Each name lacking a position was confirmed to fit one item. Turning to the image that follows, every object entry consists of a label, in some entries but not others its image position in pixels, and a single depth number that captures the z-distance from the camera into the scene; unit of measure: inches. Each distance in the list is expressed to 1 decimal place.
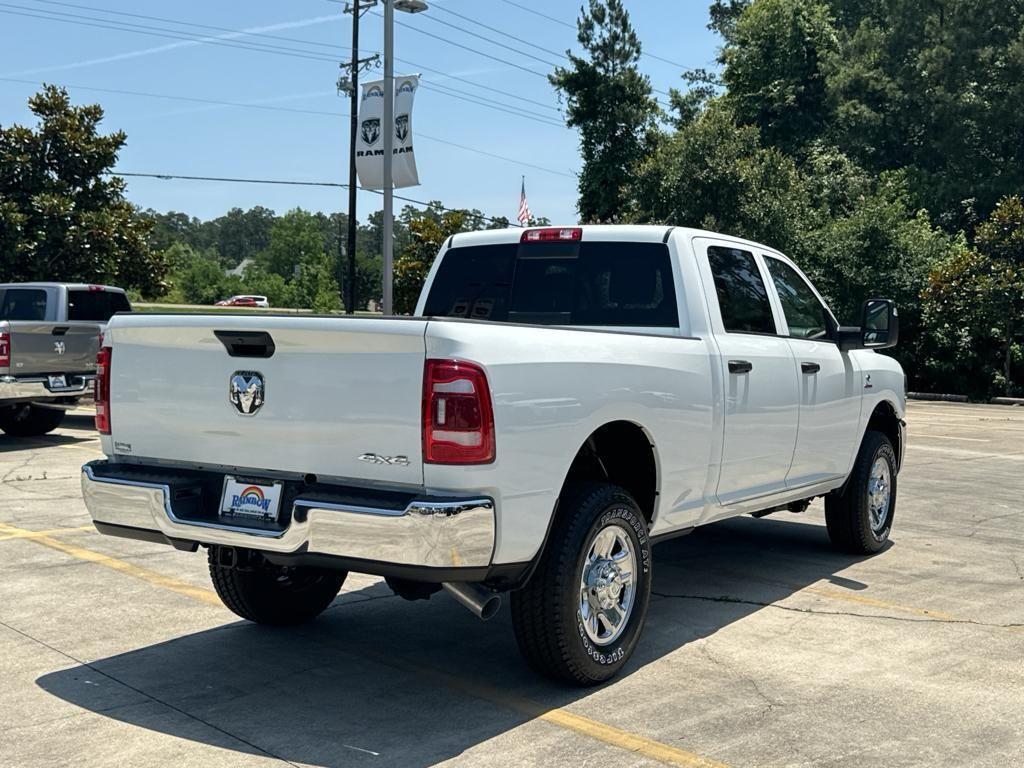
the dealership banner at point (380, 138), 851.4
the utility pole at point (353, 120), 1157.2
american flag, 1344.7
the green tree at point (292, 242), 4633.4
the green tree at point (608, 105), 1683.1
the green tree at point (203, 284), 3914.9
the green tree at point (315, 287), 3339.1
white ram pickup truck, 168.7
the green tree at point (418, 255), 1362.0
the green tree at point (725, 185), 1295.5
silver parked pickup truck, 551.2
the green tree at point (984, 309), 1176.8
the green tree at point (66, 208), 895.7
